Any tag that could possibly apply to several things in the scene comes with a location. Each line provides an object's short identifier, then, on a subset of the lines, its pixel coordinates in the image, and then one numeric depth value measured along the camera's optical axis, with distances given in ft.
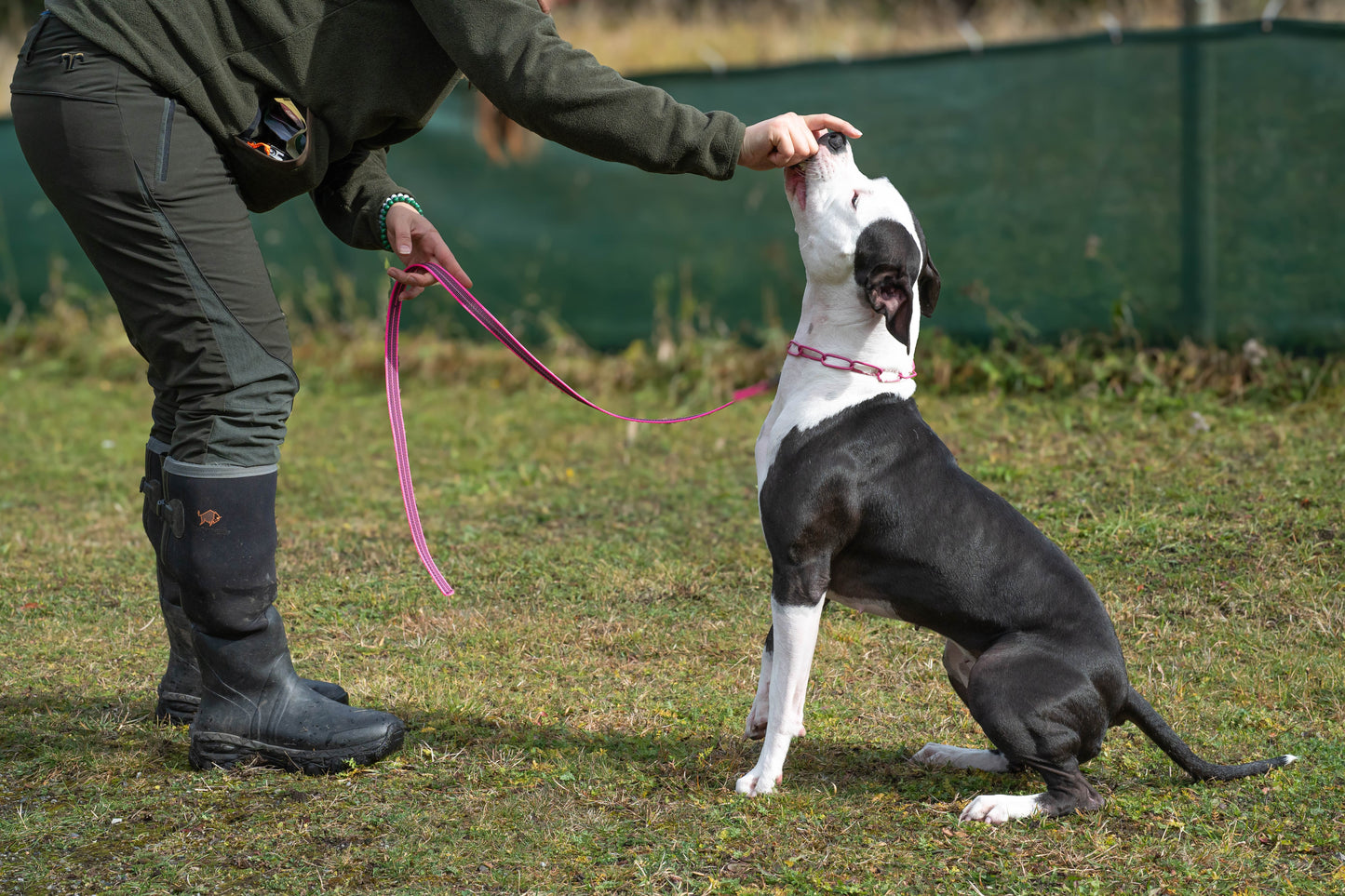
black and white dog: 18.20
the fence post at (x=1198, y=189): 40.96
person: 17.44
